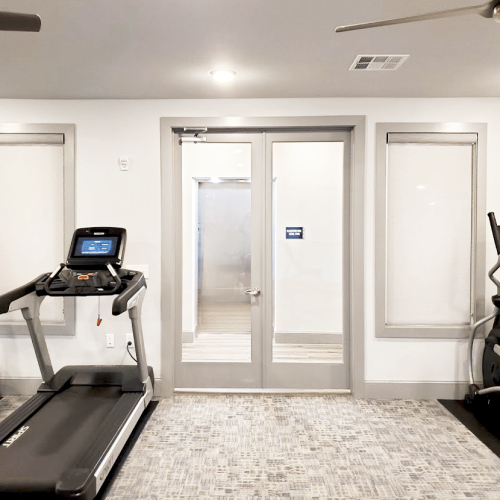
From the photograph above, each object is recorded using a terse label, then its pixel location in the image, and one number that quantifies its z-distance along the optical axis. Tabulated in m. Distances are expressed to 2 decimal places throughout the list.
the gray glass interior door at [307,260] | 3.95
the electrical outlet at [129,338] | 3.86
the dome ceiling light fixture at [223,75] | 3.14
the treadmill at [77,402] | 2.27
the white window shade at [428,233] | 3.78
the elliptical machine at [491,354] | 3.38
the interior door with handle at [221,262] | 3.96
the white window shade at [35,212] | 3.84
